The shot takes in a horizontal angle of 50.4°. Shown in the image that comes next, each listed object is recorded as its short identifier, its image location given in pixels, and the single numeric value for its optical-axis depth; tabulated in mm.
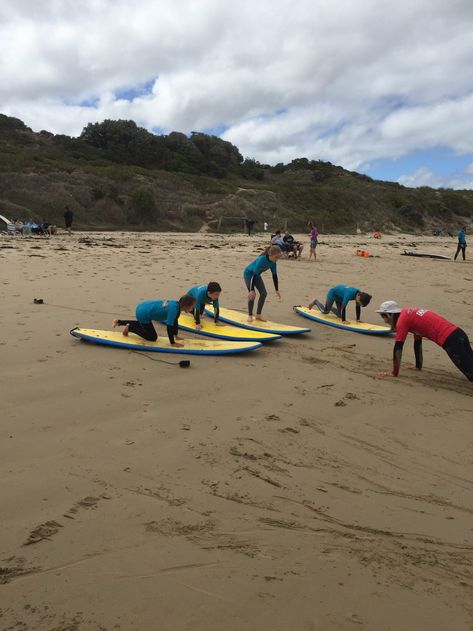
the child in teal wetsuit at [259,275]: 8242
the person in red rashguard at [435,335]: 5703
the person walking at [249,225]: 29212
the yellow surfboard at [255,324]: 7520
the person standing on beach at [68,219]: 23156
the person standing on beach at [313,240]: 18062
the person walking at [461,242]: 21023
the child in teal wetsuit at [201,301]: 7566
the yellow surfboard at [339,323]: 8023
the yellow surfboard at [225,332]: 7066
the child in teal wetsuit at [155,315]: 6383
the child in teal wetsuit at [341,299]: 8438
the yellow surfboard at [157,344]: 6094
